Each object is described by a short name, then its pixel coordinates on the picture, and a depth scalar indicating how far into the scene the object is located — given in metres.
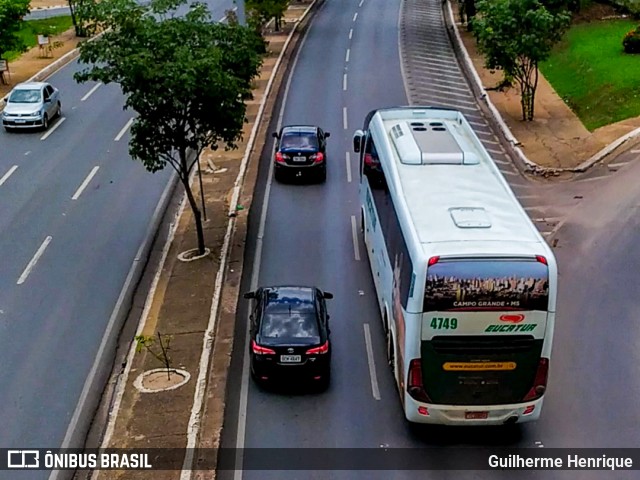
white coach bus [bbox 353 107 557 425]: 12.45
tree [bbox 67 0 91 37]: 52.23
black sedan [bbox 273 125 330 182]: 27.09
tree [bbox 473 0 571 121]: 31.48
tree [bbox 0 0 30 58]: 40.28
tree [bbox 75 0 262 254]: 19.62
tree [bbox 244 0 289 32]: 47.62
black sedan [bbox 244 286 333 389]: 15.38
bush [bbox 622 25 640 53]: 38.66
